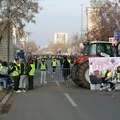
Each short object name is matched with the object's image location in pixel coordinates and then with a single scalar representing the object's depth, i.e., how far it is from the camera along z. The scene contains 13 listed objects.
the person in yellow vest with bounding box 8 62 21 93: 24.16
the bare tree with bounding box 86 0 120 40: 51.28
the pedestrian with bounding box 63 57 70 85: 29.80
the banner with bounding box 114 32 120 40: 31.94
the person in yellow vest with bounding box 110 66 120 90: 25.08
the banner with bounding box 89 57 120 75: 26.69
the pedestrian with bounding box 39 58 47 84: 30.77
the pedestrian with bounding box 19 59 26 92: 24.34
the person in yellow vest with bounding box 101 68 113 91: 25.41
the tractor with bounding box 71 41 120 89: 26.36
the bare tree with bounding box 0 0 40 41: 35.69
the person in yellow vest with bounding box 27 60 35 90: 25.42
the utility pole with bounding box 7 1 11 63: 35.53
